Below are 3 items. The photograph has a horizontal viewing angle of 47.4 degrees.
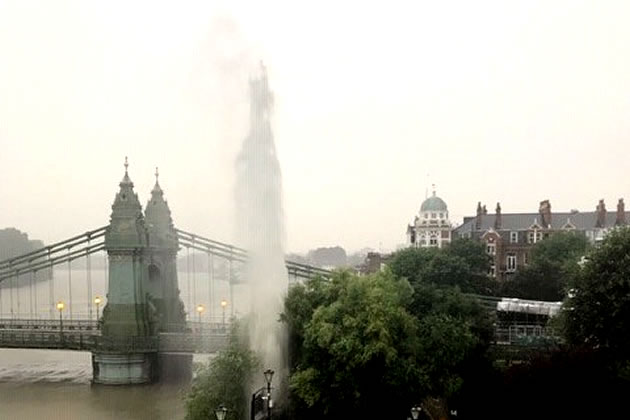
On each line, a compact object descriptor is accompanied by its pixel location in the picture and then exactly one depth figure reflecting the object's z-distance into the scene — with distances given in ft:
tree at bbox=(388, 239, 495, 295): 211.41
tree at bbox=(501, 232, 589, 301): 199.82
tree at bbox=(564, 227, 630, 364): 97.76
